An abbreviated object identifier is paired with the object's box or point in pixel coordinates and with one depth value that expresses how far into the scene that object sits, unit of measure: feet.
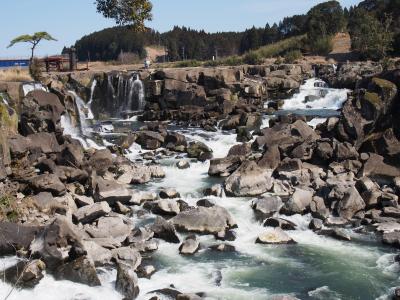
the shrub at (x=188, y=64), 203.51
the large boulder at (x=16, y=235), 54.49
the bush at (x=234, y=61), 210.59
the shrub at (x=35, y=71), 132.45
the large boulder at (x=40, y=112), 95.86
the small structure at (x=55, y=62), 165.27
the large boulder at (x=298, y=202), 70.90
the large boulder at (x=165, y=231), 62.08
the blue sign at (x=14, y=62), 161.79
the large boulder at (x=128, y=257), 53.93
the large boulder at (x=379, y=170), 83.51
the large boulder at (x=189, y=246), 58.75
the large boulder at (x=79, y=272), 49.80
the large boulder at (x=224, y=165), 91.25
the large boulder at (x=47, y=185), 72.95
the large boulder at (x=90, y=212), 65.62
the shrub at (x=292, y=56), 201.57
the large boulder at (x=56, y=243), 52.13
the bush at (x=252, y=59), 207.49
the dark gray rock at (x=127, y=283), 48.19
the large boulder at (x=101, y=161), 89.57
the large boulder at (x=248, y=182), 79.25
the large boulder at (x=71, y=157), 85.87
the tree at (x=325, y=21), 239.50
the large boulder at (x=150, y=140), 110.29
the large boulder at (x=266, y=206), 71.20
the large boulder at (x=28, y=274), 49.08
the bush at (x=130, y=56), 306.55
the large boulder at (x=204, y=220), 65.16
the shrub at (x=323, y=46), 221.25
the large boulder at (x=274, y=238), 62.13
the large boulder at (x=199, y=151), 100.88
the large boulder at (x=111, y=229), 61.46
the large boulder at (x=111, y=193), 73.92
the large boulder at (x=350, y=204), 70.28
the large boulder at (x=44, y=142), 87.81
